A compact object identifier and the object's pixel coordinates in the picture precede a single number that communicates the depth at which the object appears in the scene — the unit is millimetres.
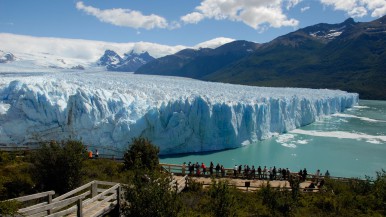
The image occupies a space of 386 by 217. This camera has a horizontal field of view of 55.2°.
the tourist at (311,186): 14590
